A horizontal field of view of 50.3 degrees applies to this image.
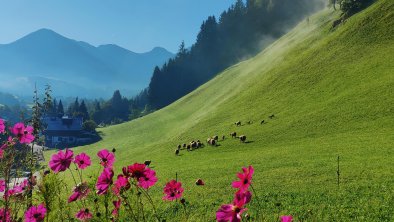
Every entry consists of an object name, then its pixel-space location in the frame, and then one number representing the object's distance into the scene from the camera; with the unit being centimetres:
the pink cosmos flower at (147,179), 389
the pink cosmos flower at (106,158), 439
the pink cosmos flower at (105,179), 379
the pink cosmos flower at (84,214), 439
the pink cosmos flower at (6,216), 402
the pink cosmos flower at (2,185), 532
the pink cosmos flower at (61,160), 431
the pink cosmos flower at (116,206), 416
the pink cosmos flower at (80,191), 397
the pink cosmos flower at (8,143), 461
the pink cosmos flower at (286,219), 368
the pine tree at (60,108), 16789
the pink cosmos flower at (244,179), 342
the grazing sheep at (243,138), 4812
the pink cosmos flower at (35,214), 396
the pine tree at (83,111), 15536
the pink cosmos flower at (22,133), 512
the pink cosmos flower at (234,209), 311
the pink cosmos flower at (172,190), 464
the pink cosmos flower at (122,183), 405
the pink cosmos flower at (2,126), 518
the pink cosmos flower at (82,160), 466
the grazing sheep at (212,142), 5053
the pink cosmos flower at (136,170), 374
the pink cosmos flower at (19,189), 486
